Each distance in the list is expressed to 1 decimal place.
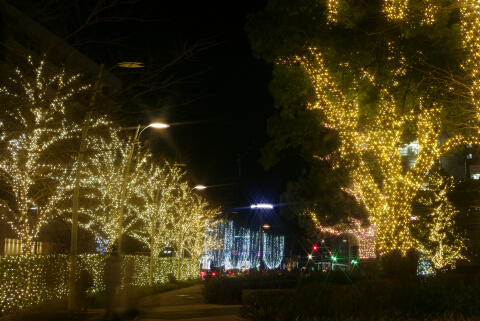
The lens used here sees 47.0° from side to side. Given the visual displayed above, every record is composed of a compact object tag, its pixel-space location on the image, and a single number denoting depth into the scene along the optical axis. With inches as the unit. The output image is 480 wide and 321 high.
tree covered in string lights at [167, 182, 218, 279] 1654.8
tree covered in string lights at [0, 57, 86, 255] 421.1
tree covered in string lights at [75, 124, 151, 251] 1043.3
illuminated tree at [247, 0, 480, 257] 582.9
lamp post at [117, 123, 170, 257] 887.1
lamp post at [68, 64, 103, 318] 601.8
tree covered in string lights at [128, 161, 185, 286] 1277.1
